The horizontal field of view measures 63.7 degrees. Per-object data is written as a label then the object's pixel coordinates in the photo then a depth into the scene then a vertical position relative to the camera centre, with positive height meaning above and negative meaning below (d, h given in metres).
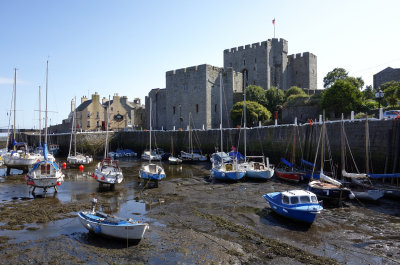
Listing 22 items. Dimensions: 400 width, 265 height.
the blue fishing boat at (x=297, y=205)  11.68 -2.45
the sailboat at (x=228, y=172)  21.36 -2.05
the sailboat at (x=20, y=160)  26.00 -1.50
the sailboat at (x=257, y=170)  21.56 -1.99
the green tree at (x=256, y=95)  41.75 +5.99
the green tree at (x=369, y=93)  38.20 +5.68
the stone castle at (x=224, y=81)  43.22 +8.77
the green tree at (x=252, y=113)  37.34 +3.28
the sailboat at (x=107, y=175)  18.92 -2.00
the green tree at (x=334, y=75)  44.84 +9.20
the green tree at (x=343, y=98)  30.35 +4.09
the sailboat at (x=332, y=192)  14.47 -2.31
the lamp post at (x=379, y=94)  18.59 +2.70
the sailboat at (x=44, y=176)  17.19 -1.85
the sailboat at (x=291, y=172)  20.58 -2.06
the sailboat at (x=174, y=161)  32.38 -1.99
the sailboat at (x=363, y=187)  14.58 -2.26
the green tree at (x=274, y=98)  42.34 +5.63
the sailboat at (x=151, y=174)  20.00 -2.03
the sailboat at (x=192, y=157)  34.12 -1.68
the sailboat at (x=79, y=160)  30.52 -1.76
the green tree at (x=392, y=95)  29.14 +4.25
